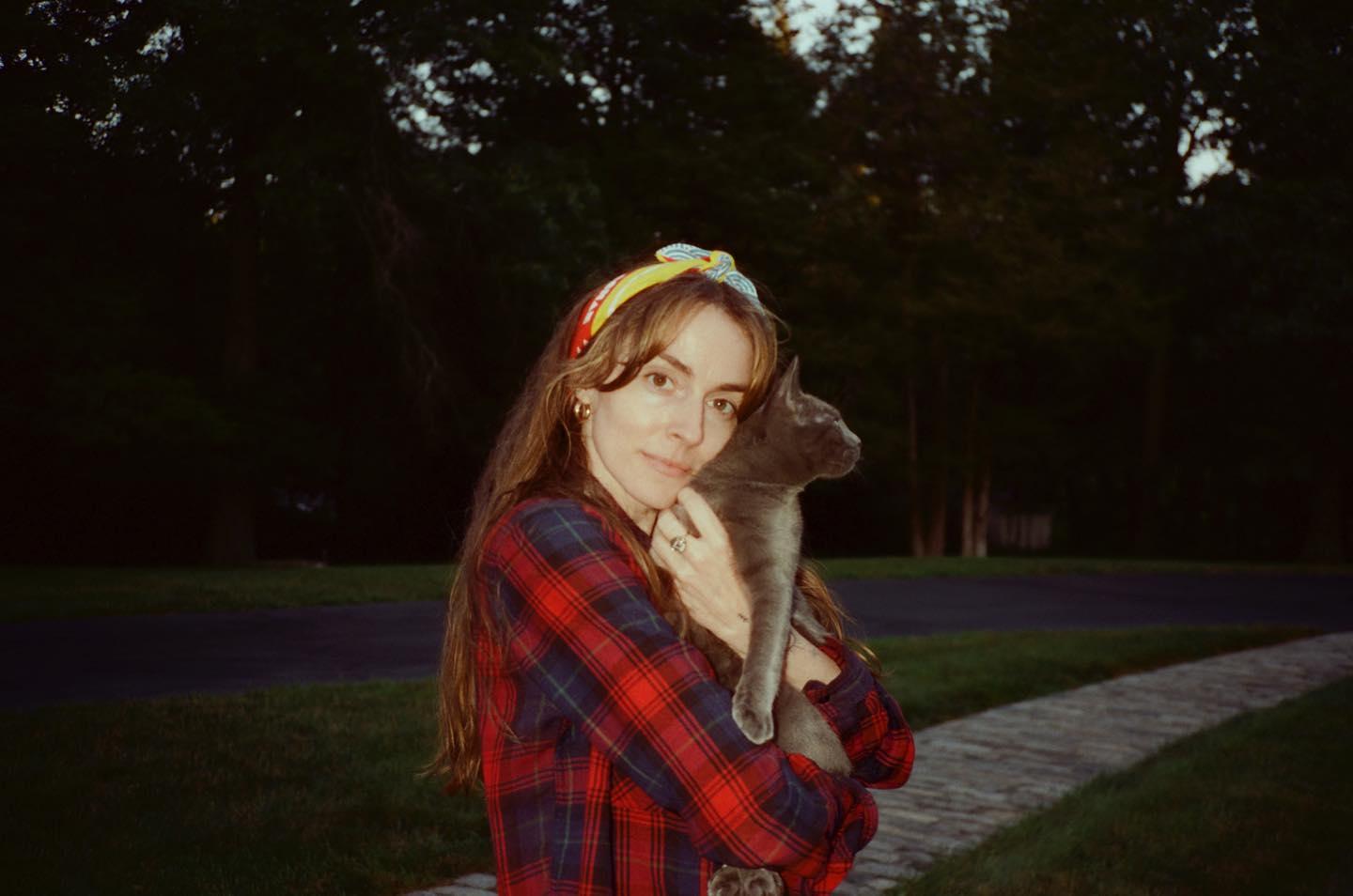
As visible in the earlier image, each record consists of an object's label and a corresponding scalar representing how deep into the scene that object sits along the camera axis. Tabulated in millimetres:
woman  1899
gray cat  2383
